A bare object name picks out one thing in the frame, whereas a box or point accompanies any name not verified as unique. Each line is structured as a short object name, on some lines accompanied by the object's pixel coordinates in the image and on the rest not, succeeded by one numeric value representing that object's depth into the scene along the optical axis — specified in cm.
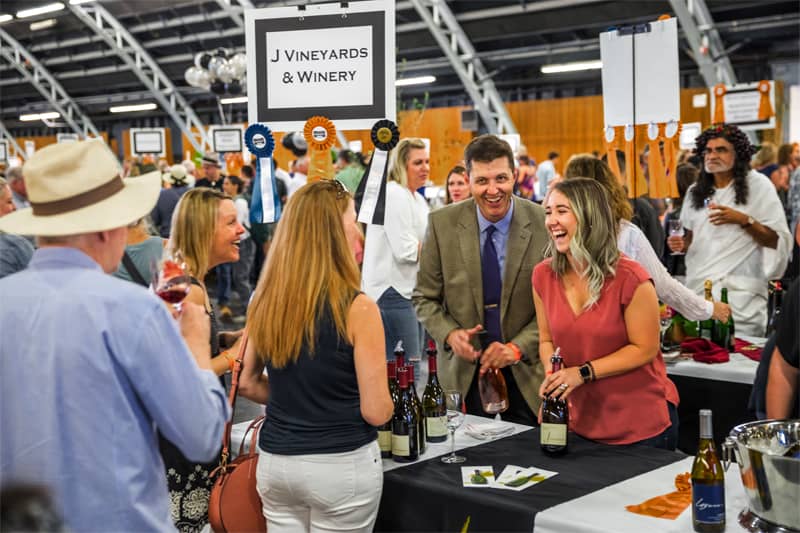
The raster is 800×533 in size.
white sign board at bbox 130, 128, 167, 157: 1258
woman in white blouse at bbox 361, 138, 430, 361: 440
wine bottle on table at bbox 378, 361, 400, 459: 237
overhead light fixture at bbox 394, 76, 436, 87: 1558
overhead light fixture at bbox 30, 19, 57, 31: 1662
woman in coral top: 236
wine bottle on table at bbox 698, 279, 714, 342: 378
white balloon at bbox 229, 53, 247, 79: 1233
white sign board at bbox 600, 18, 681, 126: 390
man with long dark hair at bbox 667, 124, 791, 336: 417
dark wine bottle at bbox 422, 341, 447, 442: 249
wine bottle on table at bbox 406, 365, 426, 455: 238
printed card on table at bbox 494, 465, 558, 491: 208
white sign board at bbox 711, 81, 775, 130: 747
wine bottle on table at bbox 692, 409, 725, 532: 174
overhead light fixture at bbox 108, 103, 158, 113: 1983
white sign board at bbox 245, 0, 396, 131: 308
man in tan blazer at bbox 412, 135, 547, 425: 289
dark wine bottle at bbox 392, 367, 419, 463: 231
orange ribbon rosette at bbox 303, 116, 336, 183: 311
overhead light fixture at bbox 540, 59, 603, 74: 1362
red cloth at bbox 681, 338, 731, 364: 349
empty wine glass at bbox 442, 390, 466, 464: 226
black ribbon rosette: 304
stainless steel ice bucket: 158
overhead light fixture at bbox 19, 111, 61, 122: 2150
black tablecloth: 197
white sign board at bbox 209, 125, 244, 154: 1140
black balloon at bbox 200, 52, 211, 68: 1293
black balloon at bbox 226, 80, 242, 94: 1246
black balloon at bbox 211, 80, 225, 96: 1250
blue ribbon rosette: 315
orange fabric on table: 186
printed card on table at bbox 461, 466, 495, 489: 209
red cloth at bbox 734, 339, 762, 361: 359
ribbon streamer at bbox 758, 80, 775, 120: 746
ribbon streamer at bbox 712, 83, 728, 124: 675
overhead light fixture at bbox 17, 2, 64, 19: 1449
